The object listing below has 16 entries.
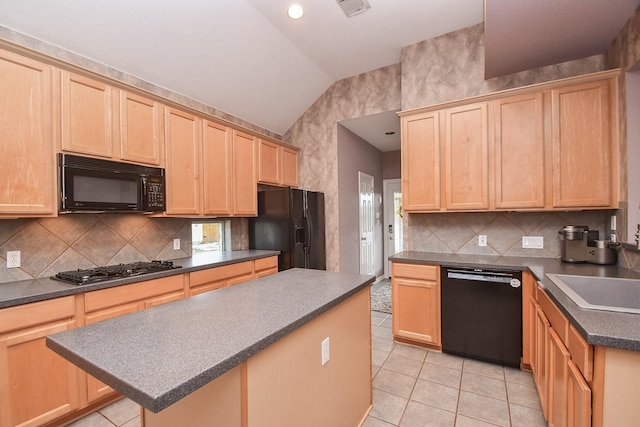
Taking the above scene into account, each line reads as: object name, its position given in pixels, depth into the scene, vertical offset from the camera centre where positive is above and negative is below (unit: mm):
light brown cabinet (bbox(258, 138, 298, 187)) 3861 +699
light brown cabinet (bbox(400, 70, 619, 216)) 2324 +546
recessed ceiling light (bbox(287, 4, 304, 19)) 2775 +1963
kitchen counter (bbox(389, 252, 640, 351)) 1031 -447
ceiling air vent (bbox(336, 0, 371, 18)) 2701 +1960
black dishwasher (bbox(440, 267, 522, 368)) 2357 -882
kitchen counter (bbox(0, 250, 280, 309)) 1674 -467
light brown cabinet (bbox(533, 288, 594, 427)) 1113 -751
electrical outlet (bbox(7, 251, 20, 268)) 2014 -297
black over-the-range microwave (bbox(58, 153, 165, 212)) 2047 +234
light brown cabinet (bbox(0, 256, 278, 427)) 1635 -866
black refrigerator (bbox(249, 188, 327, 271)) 3619 -180
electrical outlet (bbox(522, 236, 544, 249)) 2750 -309
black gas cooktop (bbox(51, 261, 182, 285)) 2011 -439
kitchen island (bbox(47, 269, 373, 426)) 805 -432
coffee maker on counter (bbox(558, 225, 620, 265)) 2238 -304
